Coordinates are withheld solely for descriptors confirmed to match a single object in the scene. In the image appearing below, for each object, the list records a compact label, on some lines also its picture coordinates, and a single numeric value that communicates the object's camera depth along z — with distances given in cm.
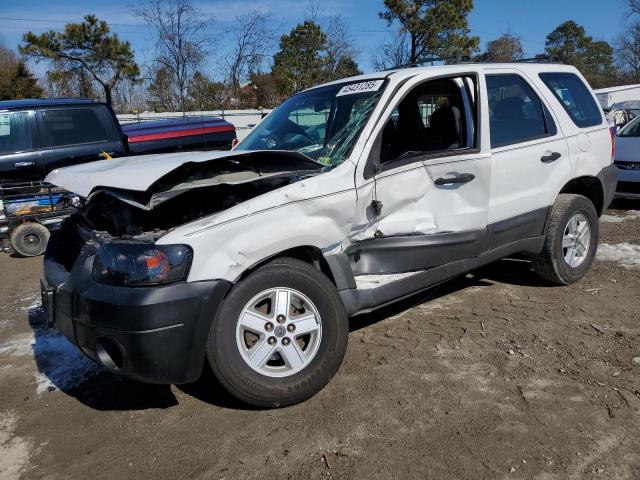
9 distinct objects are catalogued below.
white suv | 272
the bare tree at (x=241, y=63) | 1828
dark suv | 767
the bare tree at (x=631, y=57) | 3675
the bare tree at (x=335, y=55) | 2062
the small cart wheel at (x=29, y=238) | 705
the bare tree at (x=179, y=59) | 1658
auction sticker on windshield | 373
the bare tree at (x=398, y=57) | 1919
